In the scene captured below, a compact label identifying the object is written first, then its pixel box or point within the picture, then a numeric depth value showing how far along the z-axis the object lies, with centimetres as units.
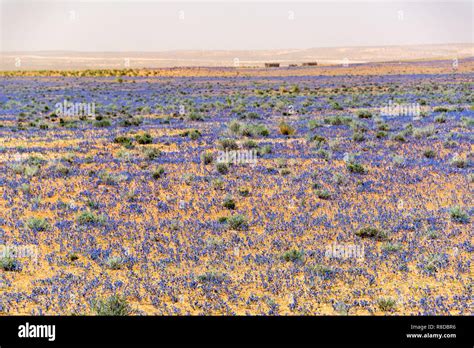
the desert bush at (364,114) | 2746
